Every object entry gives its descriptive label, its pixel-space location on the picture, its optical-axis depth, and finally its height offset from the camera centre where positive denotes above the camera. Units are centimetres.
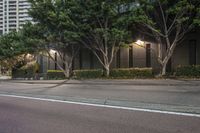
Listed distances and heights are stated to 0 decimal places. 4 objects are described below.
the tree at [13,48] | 1709 +241
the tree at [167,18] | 1137 +379
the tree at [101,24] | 1318 +389
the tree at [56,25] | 1434 +411
